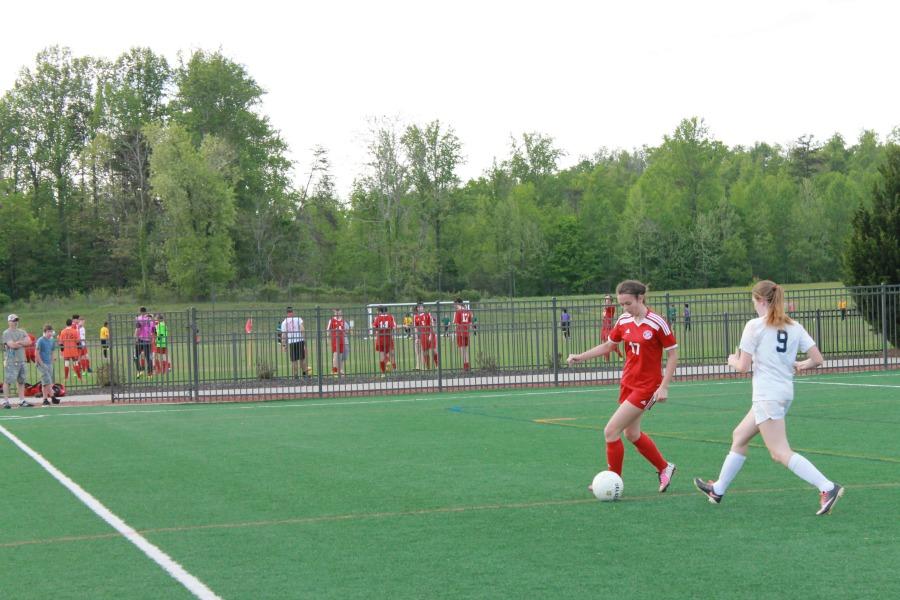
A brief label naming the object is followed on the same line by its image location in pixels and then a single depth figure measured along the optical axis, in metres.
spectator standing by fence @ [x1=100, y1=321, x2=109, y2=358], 33.08
